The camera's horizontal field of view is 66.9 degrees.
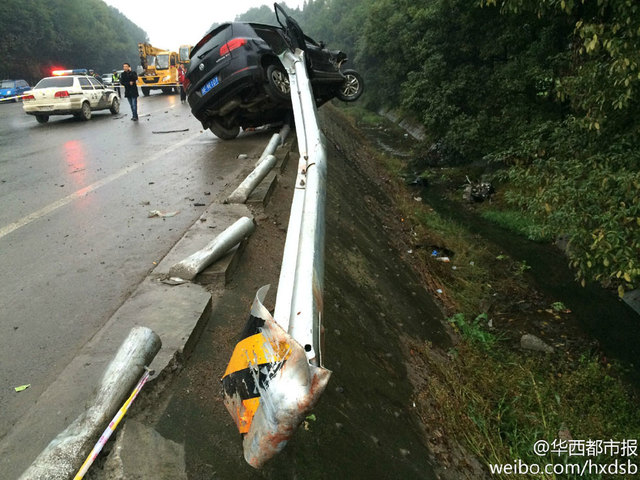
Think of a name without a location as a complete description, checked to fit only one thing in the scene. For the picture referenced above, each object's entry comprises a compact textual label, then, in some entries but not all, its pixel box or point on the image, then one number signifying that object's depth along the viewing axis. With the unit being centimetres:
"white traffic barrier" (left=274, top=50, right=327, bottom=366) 151
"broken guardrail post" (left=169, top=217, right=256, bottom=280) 371
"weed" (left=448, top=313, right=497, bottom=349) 663
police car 1516
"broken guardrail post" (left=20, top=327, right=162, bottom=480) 187
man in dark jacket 1542
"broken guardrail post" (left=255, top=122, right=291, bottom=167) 732
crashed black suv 846
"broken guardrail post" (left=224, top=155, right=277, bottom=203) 561
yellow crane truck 2916
